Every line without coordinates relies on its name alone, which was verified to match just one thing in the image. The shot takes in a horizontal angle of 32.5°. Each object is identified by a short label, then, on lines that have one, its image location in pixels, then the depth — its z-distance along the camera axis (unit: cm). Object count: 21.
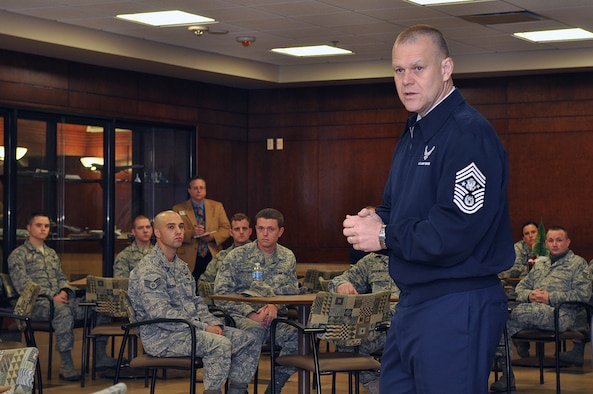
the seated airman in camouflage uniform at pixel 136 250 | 930
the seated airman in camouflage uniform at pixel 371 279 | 704
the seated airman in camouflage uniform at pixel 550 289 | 806
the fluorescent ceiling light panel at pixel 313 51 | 1181
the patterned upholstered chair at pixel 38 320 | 842
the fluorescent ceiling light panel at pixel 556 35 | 1071
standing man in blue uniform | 269
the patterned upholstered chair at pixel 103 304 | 780
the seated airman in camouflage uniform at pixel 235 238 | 938
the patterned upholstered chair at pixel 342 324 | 584
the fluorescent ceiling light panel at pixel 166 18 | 963
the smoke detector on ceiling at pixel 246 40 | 1092
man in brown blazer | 1160
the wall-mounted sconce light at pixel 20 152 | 1082
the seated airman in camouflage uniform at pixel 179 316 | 617
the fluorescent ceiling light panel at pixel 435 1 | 902
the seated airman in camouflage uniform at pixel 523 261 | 954
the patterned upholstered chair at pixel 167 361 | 601
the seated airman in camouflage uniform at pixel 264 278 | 705
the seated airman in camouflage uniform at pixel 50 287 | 862
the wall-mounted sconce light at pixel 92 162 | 1166
